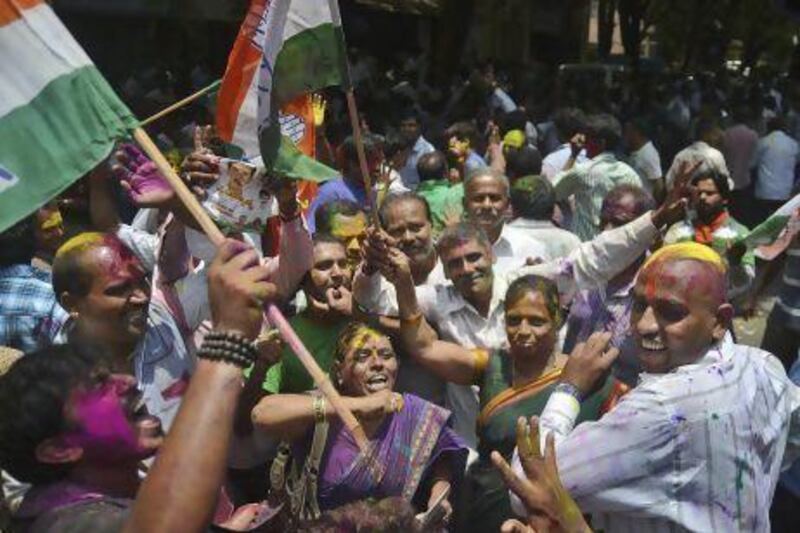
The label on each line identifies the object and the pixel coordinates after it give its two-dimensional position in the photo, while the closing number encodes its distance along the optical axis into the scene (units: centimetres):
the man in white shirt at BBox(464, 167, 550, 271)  548
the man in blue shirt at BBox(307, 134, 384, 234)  622
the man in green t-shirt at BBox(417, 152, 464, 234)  664
